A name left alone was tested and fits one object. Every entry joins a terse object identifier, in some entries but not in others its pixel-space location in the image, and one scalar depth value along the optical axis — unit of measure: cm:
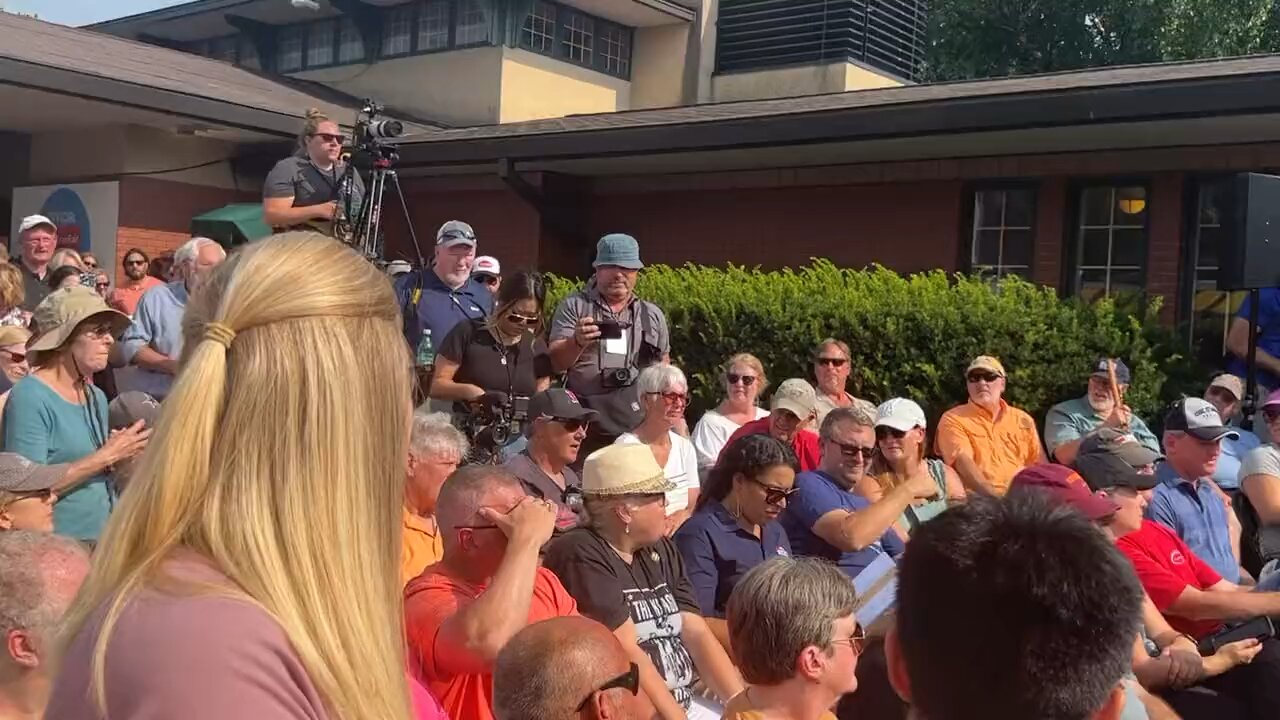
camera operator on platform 736
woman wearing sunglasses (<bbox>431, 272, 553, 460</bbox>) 675
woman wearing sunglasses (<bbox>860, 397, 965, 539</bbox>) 637
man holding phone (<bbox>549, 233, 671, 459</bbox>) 729
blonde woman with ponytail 125
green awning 1346
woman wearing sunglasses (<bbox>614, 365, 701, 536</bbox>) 683
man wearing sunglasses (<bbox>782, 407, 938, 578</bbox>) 555
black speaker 732
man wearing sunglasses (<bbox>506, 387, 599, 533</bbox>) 576
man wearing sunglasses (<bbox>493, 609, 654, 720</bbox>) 306
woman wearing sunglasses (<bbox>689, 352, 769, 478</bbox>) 746
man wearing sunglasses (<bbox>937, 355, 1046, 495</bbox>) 782
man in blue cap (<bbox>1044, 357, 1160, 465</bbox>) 824
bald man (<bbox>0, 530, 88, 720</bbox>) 303
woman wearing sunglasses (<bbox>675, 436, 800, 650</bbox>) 523
